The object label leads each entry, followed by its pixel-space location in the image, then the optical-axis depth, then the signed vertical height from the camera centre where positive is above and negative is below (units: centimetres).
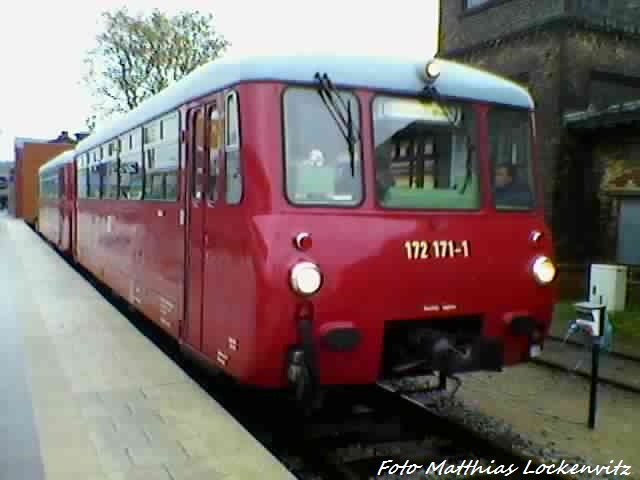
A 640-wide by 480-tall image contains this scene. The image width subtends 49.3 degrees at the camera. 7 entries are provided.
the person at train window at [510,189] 537 +7
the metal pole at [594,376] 588 -149
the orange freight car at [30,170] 4766 +150
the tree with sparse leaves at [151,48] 3369 +709
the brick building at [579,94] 1288 +202
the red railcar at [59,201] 1586 -24
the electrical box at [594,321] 612 -108
